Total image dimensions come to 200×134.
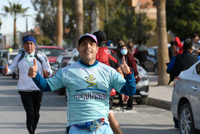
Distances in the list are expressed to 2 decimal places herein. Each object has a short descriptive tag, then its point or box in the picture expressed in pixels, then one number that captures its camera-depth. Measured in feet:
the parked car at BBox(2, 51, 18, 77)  80.78
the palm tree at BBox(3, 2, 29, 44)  190.60
